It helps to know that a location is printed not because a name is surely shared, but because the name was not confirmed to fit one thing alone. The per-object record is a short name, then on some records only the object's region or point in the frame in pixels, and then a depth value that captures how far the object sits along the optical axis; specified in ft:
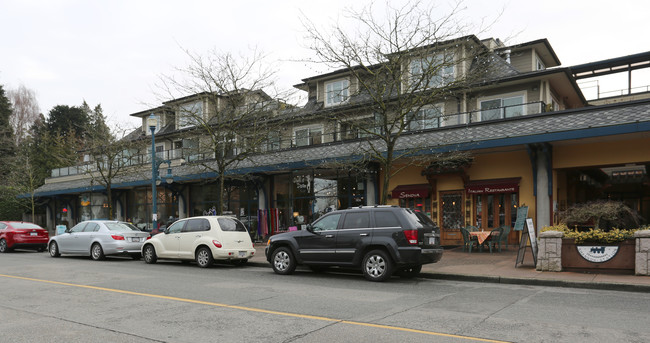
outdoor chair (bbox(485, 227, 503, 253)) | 53.16
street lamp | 65.41
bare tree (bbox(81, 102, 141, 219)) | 83.92
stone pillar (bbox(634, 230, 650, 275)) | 34.30
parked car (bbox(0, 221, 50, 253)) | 69.36
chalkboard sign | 49.60
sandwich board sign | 38.99
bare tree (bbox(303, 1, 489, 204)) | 47.09
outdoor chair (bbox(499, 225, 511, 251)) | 54.95
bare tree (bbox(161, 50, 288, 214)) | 63.77
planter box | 35.45
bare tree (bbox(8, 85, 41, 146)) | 193.47
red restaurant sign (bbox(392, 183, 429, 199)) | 63.57
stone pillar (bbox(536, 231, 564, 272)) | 37.52
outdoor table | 52.85
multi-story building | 50.75
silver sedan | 55.57
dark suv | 34.91
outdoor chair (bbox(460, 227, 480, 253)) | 54.34
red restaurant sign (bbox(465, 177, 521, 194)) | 57.47
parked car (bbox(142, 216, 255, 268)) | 46.73
